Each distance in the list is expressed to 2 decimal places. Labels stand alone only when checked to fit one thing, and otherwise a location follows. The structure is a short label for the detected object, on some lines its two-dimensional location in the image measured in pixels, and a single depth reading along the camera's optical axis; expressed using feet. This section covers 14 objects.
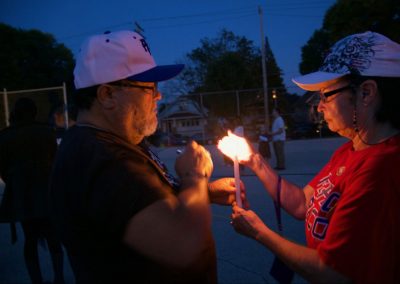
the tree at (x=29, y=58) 120.78
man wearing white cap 3.95
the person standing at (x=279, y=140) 33.12
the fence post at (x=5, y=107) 47.01
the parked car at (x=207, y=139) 65.44
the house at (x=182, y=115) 71.92
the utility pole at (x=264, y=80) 67.01
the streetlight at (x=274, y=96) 68.72
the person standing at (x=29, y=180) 12.36
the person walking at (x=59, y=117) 19.35
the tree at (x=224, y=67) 128.26
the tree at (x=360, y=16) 61.16
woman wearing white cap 4.44
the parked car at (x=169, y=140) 69.41
